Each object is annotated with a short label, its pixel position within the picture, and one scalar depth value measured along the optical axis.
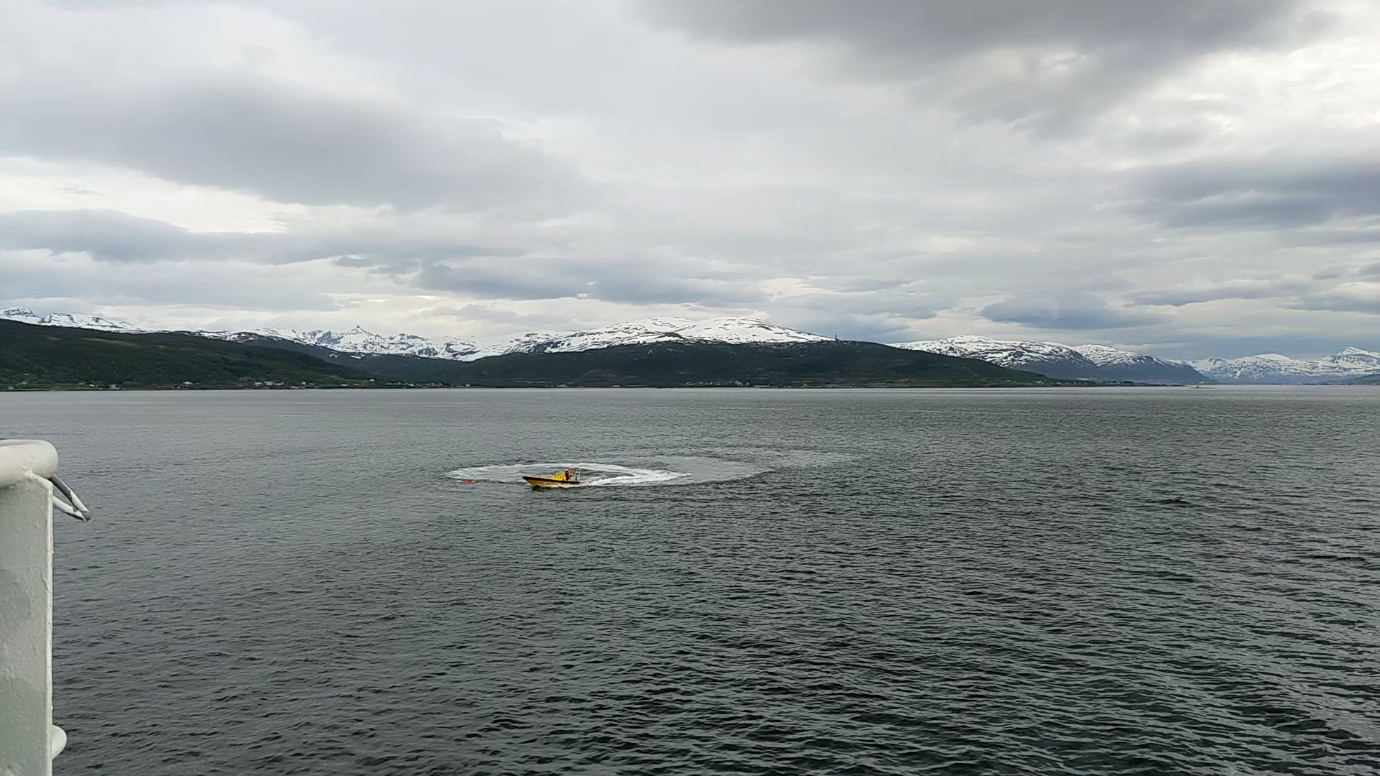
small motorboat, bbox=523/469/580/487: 104.00
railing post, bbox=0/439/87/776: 9.48
